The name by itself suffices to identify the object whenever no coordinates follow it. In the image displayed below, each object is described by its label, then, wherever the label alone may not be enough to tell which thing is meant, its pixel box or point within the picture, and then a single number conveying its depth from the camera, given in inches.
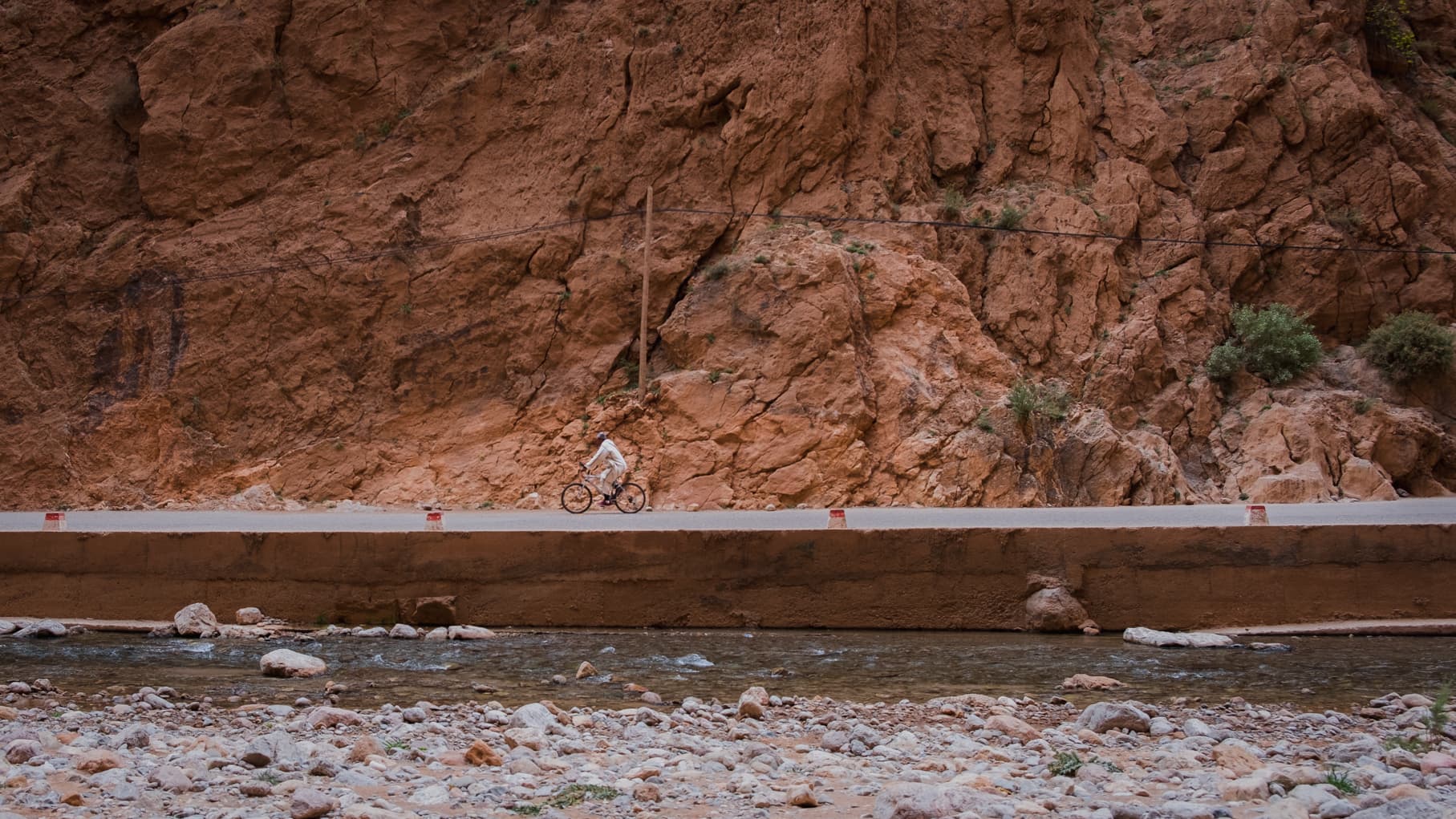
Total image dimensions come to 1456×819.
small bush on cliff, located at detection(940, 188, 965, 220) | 995.3
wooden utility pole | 898.1
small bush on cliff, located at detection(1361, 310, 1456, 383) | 967.6
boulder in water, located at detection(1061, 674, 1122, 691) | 349.7
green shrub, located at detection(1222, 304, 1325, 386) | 966.4
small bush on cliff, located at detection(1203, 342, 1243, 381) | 960.9
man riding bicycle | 696.4
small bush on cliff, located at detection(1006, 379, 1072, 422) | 841.5
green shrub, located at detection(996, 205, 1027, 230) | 987.3
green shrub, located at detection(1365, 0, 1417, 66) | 1175.6
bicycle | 708.7
